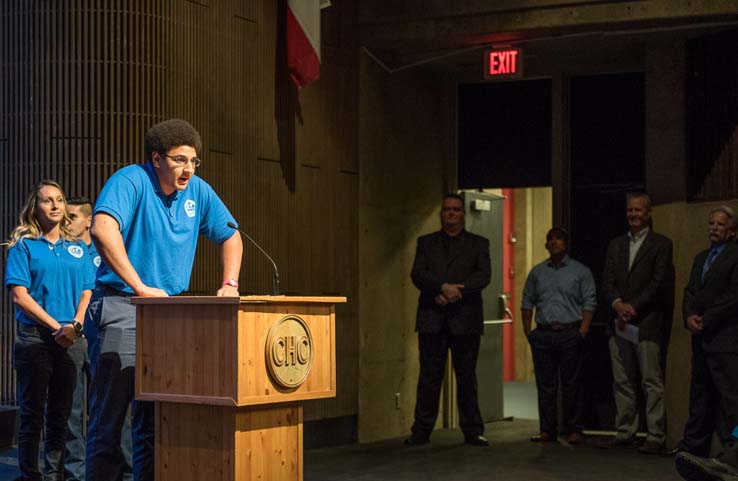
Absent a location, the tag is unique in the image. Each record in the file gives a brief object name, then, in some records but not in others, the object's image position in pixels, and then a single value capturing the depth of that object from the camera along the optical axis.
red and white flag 7.11
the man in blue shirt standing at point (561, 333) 7.79
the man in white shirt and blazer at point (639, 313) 7.37
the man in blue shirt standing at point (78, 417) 5.34
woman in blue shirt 5.17
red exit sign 7.66
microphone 3.76
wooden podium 3.46
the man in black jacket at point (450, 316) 7.69
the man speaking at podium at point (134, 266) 3.72
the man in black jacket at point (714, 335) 6.55
